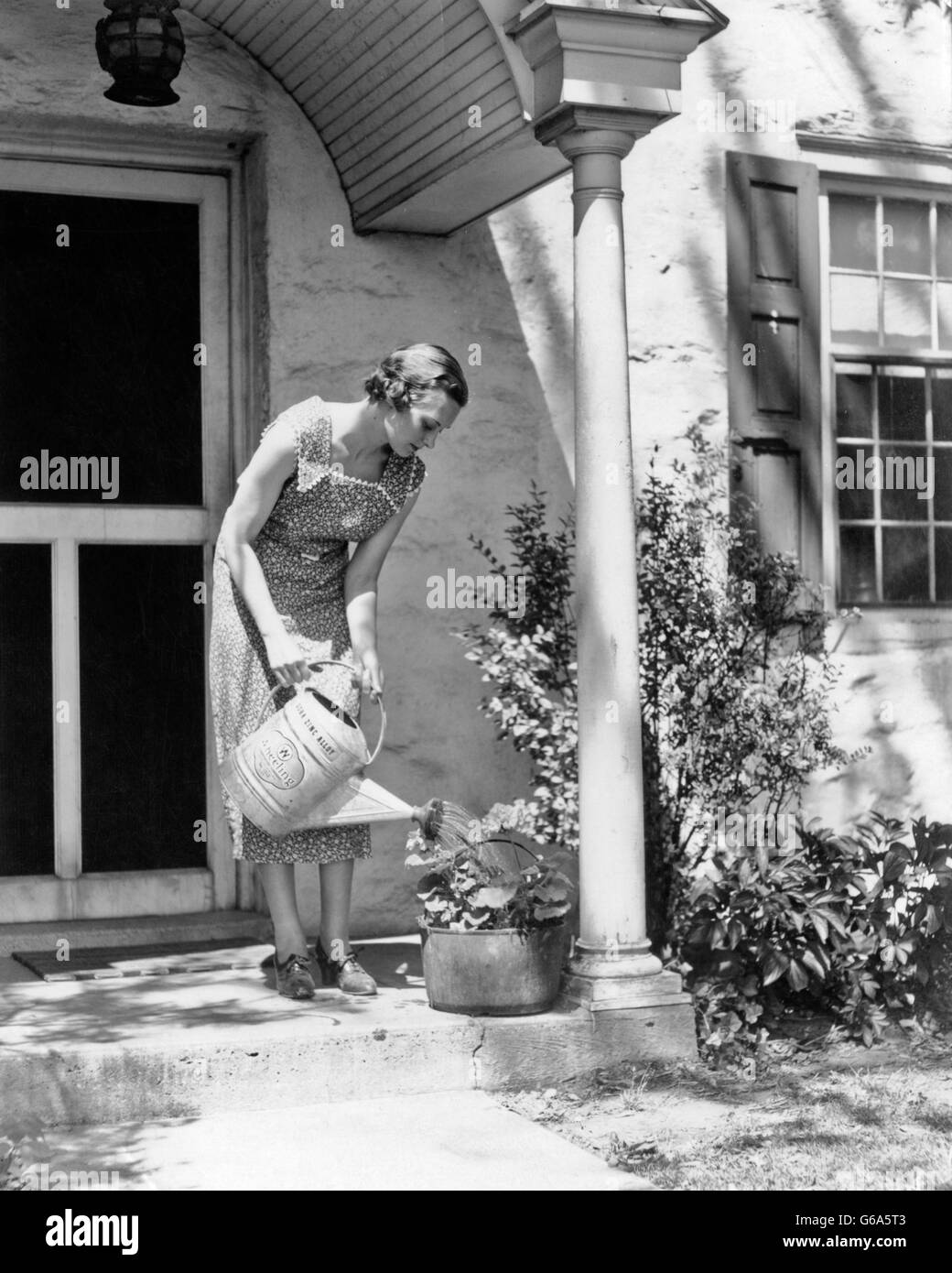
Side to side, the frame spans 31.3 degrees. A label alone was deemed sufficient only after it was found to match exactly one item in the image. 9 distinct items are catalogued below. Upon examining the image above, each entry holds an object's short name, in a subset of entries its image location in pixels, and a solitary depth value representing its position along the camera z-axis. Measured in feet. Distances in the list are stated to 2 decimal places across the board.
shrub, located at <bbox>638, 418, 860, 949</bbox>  18.24
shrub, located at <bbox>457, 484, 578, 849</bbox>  17.88
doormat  17.38
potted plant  15.75
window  22.95
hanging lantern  17.92
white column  16.15
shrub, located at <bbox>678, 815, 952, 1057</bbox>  16.97
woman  15.48
